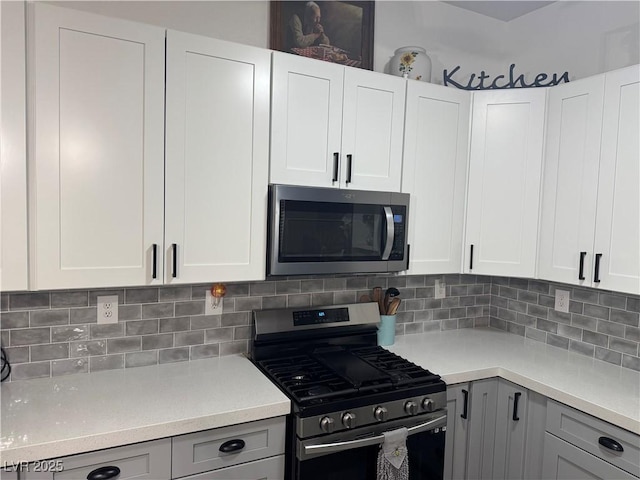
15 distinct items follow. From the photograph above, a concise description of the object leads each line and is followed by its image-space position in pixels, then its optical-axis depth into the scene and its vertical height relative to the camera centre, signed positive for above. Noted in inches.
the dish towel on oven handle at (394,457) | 72.8 -38.8
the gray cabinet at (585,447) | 67.8 -35.7
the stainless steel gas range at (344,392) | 68.7 -28.4
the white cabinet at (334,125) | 77.2 +16.1
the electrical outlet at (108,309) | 77.7 -17.5
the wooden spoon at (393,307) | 100.3 -19.9
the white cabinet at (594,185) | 77.8 +7.2
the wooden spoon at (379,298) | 100.7 -18.2
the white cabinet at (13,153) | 59.4 +6.7
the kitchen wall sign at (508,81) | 97.2 +32.3
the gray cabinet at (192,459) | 56.2 -33.6
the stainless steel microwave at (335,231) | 77.3 -2.9
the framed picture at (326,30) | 90.3 +38.2
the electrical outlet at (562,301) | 100.1 -17.4
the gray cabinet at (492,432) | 83.7 -40.2
